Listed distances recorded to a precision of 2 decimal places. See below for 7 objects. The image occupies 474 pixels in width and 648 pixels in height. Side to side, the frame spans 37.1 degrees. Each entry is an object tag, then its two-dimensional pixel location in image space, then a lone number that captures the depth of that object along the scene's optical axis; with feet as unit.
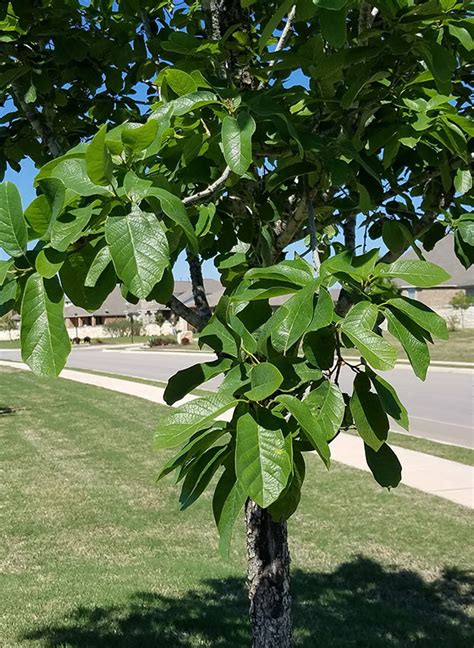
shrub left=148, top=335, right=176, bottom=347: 147.74
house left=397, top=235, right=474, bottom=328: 121.19
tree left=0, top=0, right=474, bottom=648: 3.88
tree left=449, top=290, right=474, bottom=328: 119.34
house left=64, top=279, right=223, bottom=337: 202.80
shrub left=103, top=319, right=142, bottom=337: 209.67
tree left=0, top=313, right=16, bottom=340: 228.08
